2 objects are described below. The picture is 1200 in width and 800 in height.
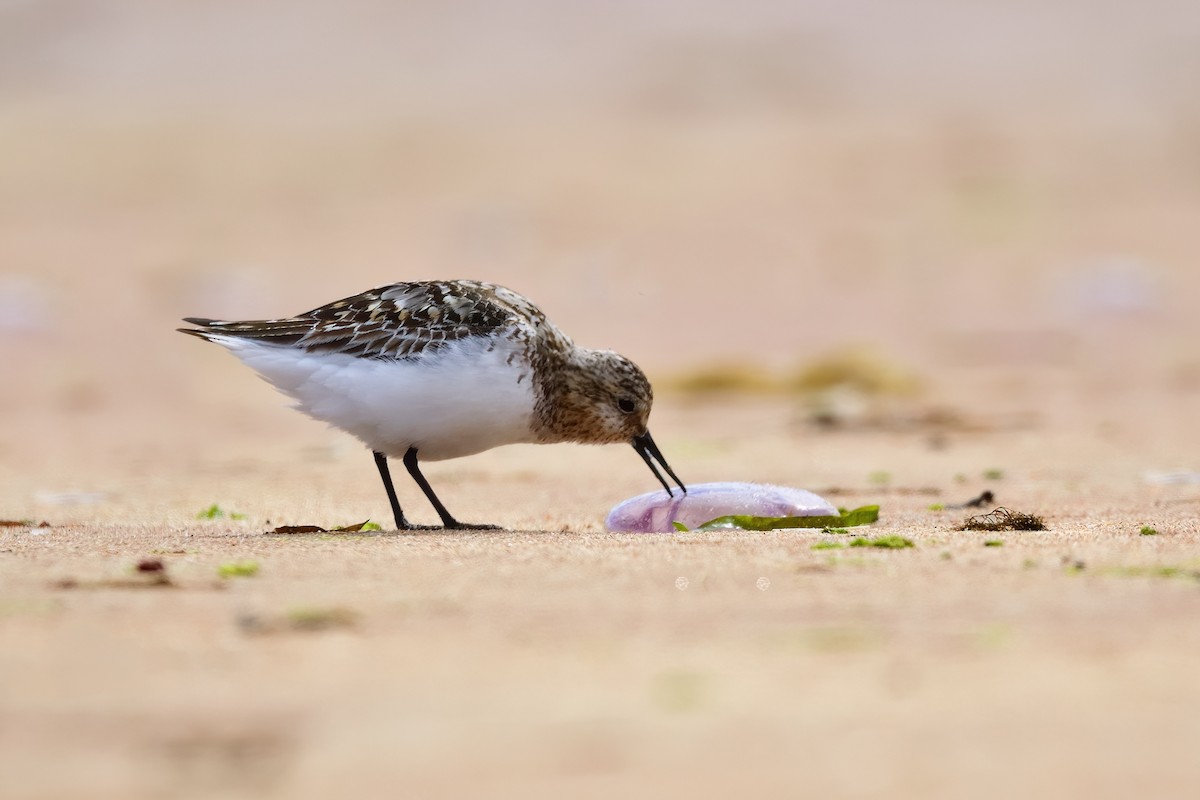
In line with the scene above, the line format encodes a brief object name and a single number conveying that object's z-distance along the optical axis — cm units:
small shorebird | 1120
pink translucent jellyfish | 1130
